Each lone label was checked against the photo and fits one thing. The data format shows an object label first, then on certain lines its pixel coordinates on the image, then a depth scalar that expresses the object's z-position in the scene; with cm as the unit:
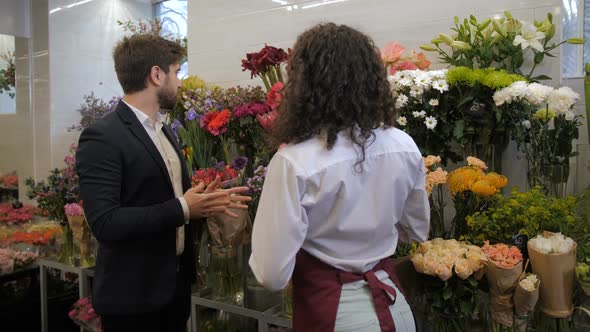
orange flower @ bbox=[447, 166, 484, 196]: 186
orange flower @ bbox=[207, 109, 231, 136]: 235
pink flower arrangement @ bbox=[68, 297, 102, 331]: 291
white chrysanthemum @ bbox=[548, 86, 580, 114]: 186
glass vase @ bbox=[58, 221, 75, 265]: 319
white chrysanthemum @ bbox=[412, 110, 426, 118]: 205
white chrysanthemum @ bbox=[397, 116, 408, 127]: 209
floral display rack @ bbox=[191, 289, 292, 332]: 210
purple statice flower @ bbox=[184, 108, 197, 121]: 249
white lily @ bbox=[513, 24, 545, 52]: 202
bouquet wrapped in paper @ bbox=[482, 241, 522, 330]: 159
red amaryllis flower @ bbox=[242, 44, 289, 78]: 235
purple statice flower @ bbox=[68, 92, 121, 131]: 400
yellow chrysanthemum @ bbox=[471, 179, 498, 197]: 181
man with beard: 169
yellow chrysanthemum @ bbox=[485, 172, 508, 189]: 186
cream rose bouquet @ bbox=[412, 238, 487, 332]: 163
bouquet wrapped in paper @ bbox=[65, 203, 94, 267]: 295
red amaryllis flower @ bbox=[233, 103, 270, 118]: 228
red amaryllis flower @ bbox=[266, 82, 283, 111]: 209
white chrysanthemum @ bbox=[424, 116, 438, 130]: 204
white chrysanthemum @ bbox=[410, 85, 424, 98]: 204
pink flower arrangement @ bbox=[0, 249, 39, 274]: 337
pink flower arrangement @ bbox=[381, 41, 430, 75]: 223
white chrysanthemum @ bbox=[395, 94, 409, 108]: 208
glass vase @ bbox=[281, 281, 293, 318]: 208
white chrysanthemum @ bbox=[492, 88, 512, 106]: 190
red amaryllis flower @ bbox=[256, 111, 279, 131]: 207
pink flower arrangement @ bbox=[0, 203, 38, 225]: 380
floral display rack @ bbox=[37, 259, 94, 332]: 303
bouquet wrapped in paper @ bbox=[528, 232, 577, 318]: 158
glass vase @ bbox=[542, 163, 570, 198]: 193
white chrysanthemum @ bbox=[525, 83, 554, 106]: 187
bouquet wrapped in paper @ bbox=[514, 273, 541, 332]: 157
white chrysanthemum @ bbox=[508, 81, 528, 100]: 188
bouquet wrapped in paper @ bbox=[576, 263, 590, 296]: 156
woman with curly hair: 122
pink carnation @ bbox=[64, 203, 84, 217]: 294
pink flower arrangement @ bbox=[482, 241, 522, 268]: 160
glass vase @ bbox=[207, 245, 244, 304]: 231
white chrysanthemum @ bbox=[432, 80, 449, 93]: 201
